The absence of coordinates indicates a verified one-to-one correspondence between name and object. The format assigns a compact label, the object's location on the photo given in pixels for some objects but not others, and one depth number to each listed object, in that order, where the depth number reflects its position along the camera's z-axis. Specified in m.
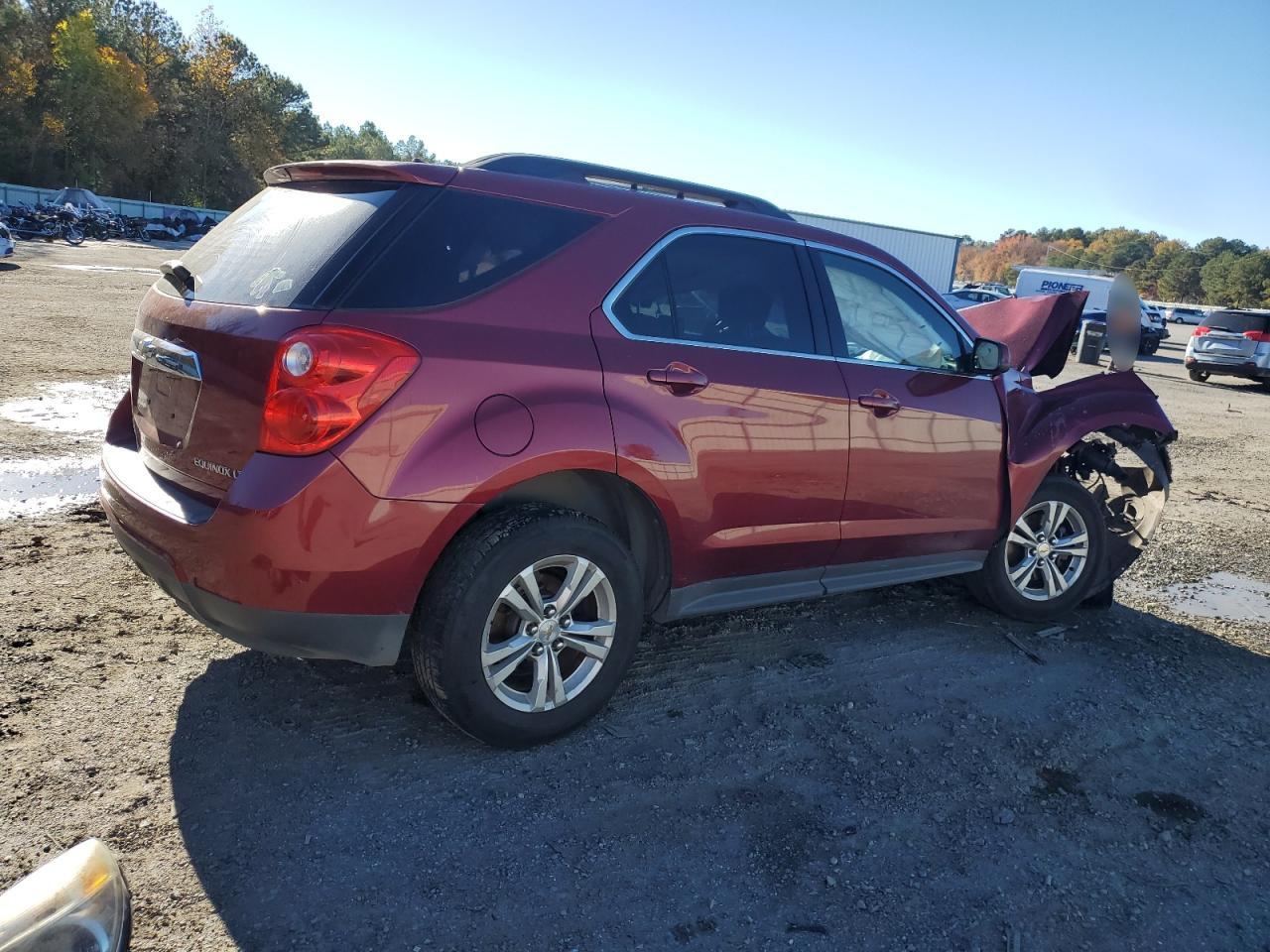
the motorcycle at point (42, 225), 33.34
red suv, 2.78
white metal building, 35.72
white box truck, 35.63
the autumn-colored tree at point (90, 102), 60.50
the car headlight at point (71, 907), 1.50
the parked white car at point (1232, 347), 21.06
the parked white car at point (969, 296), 33.45
